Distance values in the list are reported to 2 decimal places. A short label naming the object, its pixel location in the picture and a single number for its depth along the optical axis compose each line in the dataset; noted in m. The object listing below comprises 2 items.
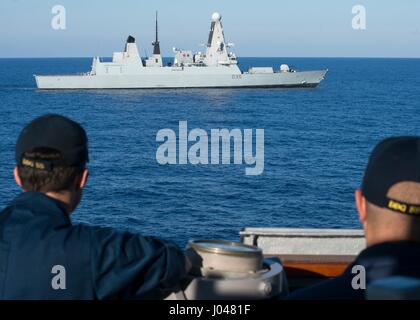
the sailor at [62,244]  4.18
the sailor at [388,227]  3.82
